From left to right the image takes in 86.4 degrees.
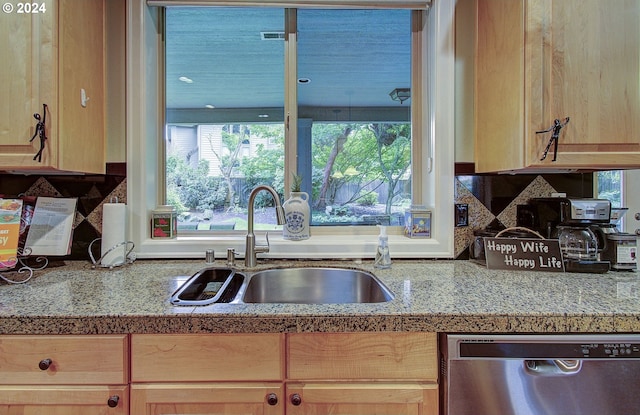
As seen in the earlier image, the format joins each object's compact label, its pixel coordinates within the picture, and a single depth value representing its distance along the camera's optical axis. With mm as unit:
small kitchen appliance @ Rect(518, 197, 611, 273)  1317
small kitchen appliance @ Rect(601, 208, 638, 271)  1318
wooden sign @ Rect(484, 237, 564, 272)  1313
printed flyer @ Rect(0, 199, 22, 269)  1194
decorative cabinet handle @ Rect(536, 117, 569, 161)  1164
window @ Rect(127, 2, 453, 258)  1722
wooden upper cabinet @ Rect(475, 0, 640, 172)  1183
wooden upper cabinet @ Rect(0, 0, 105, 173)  1146
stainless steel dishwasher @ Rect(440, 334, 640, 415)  872
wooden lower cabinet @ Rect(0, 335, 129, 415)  892
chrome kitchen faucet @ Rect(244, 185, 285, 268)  1437
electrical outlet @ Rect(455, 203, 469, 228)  1556
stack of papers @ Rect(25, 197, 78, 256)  1396
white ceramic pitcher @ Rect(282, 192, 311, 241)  1591
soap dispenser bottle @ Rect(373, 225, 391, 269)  1426
